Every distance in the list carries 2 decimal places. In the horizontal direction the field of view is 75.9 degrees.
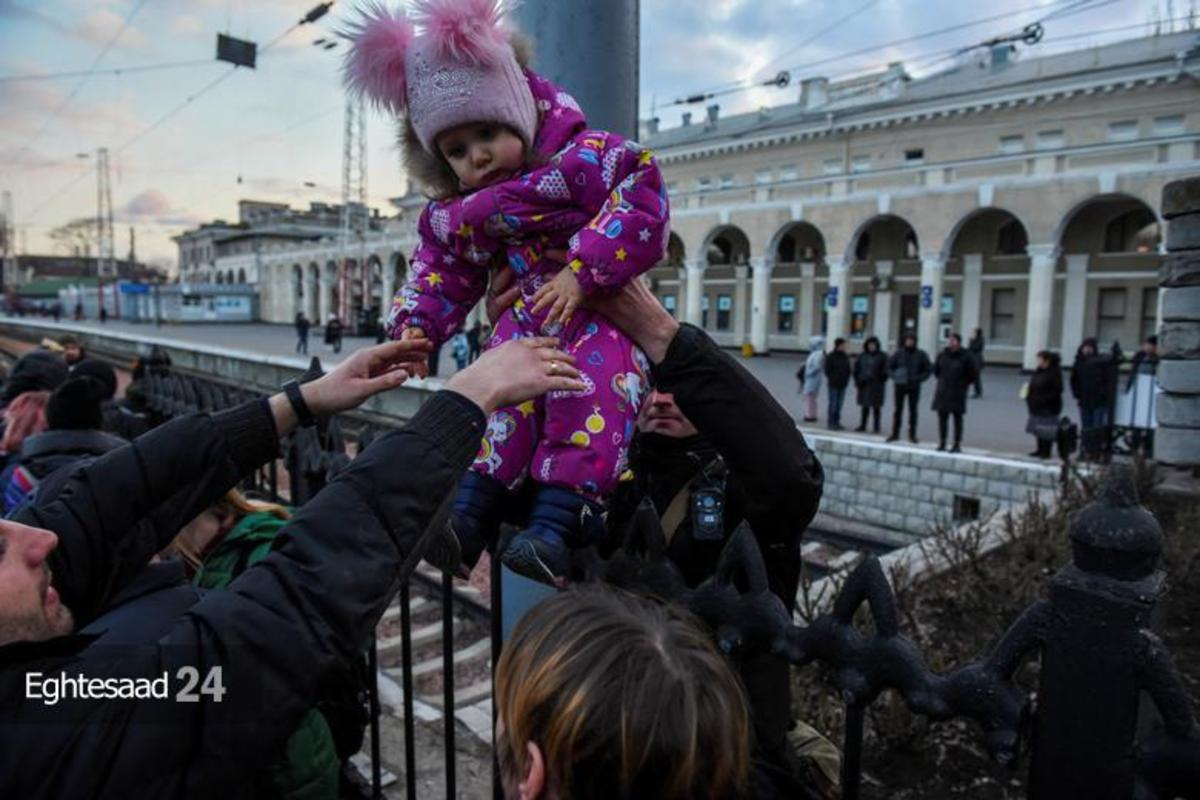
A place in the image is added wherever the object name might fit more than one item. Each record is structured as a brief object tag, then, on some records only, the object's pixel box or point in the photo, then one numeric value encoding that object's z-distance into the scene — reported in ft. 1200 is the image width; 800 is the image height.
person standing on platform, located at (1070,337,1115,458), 37.11
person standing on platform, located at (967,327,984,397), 67.04
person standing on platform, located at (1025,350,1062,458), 37.27
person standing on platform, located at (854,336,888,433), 45.75
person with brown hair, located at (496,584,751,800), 3.41
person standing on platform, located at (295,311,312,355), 99.60
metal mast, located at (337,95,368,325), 157.28
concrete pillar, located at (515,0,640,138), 7.04
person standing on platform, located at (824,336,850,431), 48.44
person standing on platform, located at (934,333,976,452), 39.37
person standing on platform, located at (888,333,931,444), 42.96
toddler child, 5.74
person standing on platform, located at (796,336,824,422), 49.44
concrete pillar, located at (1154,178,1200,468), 26.23
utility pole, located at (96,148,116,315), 218.28
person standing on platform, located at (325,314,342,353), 104.42
